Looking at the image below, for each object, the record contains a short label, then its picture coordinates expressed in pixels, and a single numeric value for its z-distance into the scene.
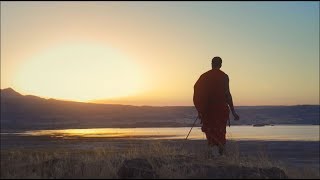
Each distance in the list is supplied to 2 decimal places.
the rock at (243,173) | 9.42
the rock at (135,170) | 9.56
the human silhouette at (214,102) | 12.80
